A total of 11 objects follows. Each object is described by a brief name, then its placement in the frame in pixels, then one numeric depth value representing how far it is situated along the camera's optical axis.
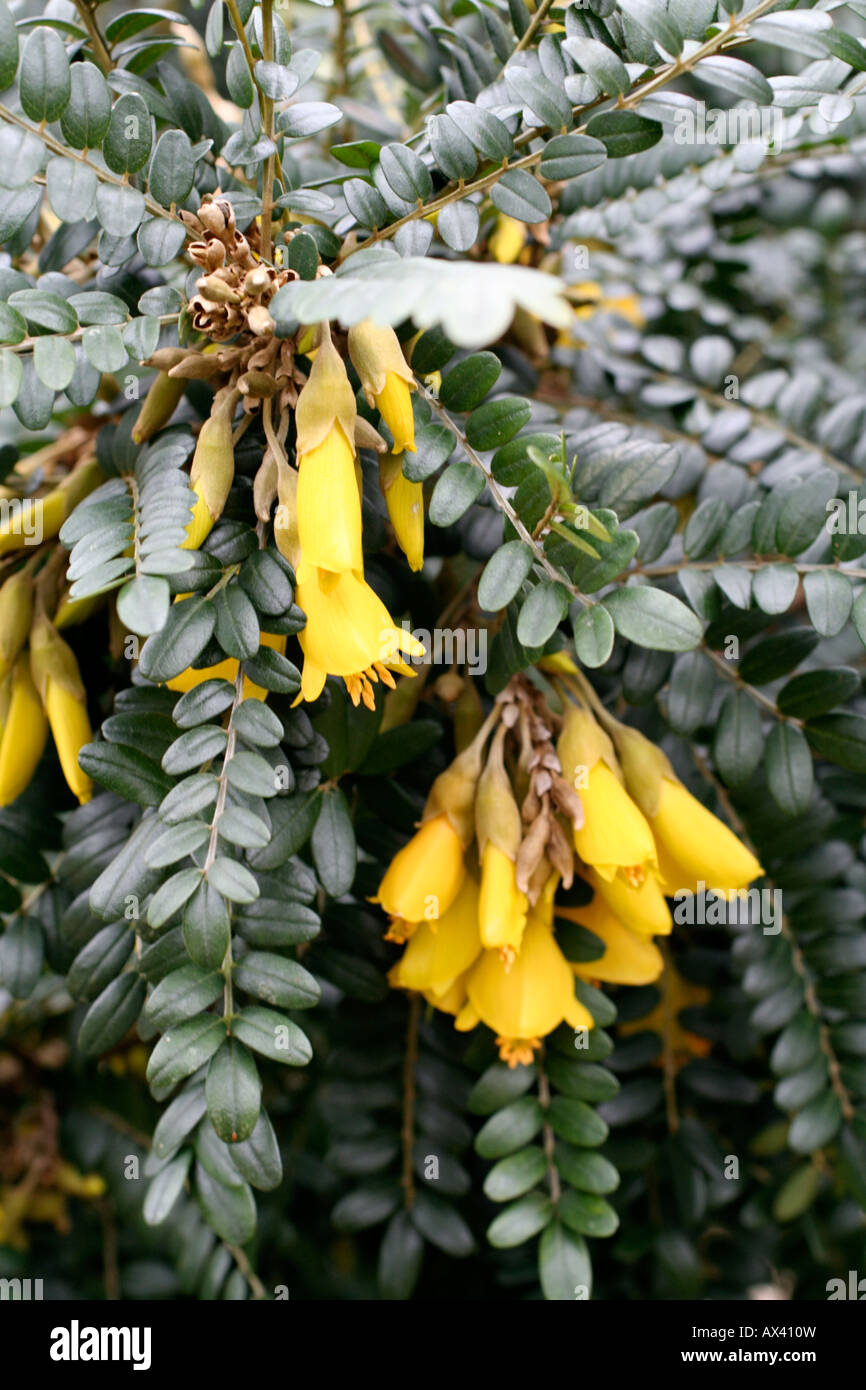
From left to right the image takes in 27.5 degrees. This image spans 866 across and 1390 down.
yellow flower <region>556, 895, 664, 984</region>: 0.28
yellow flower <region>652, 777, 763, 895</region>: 0.27
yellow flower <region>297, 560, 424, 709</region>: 0.24
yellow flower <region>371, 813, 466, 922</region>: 0.26
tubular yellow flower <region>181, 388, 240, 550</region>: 0.24
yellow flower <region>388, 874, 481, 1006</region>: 0.26
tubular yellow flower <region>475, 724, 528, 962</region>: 0.25
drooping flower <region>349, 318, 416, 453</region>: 0.24
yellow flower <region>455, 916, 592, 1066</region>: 0.26
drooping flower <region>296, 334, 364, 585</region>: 0.23
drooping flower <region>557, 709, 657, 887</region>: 0.25
